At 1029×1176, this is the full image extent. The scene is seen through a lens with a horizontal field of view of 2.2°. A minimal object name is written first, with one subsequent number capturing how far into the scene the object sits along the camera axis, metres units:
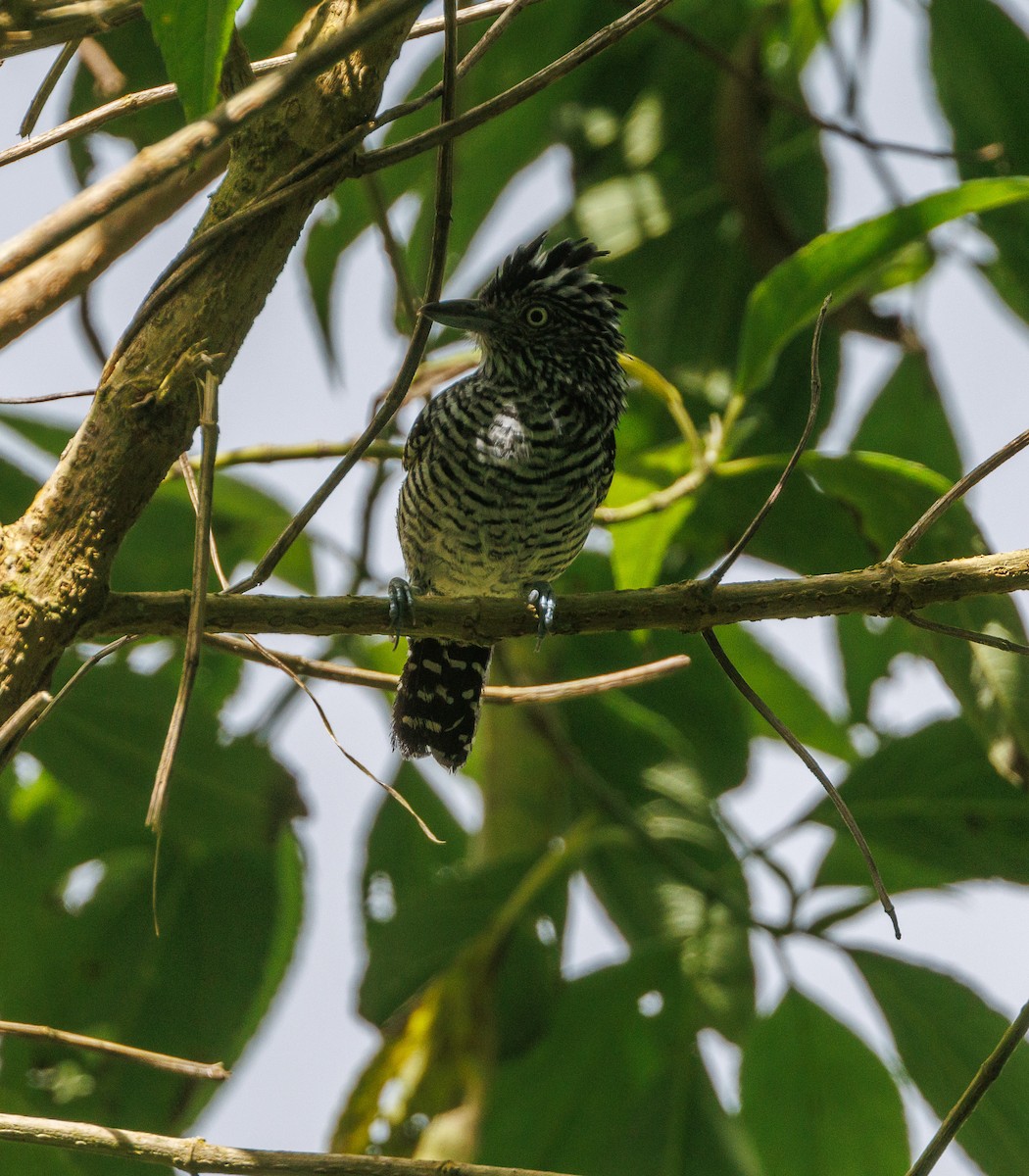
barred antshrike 7.64
